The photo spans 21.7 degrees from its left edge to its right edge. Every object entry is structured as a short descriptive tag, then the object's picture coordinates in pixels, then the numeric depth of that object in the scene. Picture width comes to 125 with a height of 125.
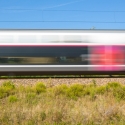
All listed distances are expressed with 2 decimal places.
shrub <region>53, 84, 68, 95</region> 19.66
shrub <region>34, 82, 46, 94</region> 21.18
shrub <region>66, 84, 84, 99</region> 20.02
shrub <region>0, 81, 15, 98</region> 19.47
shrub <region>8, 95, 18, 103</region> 15.49
